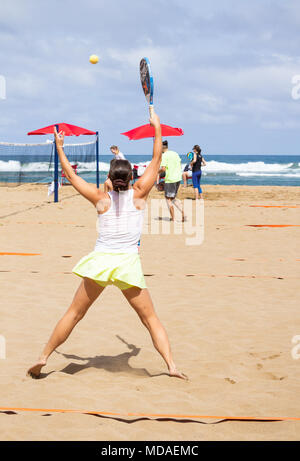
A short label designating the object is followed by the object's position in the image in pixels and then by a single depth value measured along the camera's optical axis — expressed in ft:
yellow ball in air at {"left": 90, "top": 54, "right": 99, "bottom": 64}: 35.10
